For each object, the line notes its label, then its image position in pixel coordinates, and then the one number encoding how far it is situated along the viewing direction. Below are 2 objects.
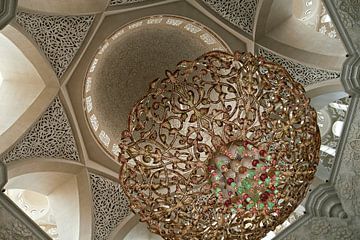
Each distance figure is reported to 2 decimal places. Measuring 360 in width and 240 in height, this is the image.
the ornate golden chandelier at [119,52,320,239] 4.80
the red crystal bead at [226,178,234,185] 4.64
